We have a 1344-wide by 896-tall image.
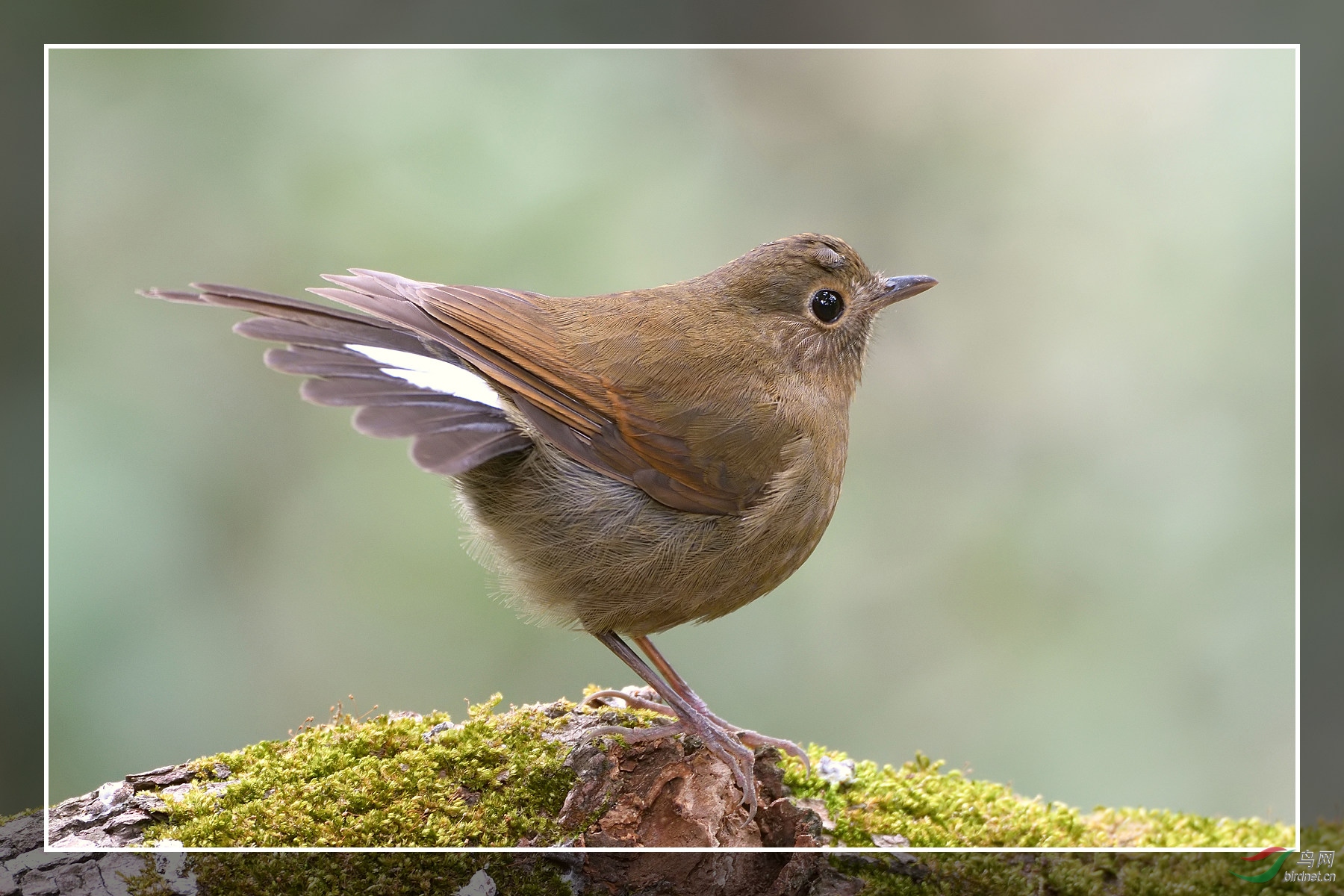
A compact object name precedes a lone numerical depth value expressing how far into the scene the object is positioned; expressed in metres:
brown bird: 5.69
